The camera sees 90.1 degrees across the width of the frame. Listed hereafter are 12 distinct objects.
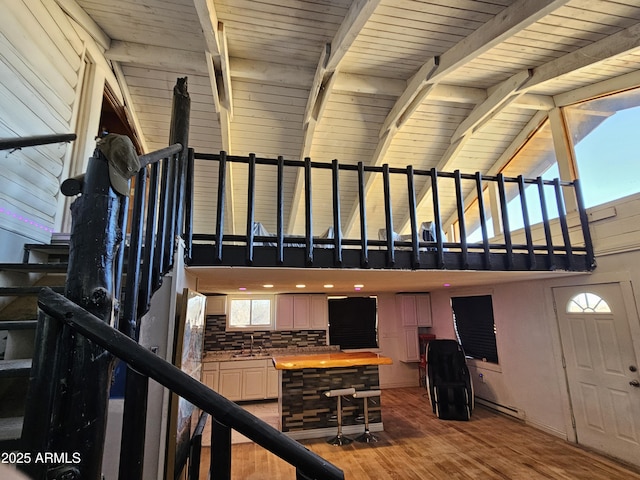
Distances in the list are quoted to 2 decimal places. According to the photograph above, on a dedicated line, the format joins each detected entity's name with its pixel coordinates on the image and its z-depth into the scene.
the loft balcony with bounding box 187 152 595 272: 2.59
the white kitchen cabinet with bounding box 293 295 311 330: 6.32
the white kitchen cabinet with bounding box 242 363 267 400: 5.55
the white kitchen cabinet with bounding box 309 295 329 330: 6.42
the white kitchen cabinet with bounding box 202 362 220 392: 5.46
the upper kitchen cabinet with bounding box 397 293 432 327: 6.61
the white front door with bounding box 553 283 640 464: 3.24
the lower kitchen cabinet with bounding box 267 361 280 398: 5.66
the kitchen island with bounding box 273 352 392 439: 4.17
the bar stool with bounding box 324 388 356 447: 3.92
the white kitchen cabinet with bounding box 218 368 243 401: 5.47
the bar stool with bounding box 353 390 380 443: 3.97
